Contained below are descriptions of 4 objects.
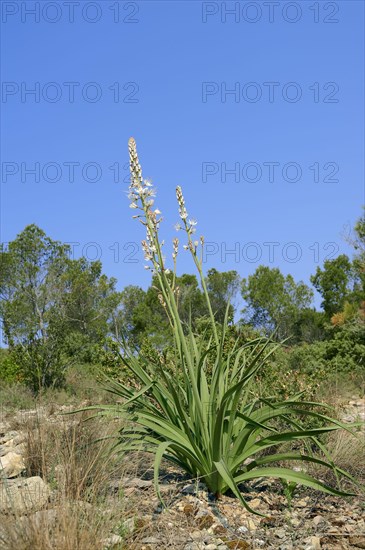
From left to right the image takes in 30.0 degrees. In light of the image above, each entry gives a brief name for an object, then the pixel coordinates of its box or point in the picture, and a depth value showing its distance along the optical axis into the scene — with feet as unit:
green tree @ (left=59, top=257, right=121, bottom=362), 106.32
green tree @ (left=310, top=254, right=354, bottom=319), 120.47
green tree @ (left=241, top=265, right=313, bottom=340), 126.21
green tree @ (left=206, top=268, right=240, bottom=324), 126.52
